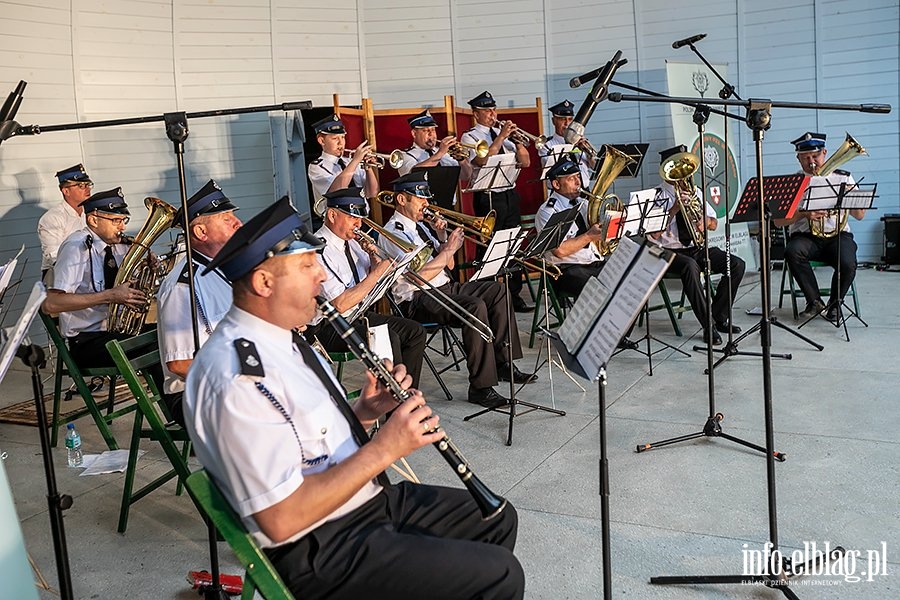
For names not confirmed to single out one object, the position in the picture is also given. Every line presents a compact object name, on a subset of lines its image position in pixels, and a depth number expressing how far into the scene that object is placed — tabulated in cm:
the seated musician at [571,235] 661
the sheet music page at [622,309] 248
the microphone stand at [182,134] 309
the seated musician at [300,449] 210
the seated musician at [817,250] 719
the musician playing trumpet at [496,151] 868
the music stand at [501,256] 502
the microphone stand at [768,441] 303
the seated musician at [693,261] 694
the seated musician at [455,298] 561
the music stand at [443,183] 752
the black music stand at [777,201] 632
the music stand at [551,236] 525
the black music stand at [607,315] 250
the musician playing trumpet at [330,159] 765
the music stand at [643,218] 611
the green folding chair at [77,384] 489
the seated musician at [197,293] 382
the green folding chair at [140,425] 358
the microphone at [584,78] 380
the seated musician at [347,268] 516
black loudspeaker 977
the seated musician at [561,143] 873
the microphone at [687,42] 665
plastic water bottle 493
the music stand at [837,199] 661
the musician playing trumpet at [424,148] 829
